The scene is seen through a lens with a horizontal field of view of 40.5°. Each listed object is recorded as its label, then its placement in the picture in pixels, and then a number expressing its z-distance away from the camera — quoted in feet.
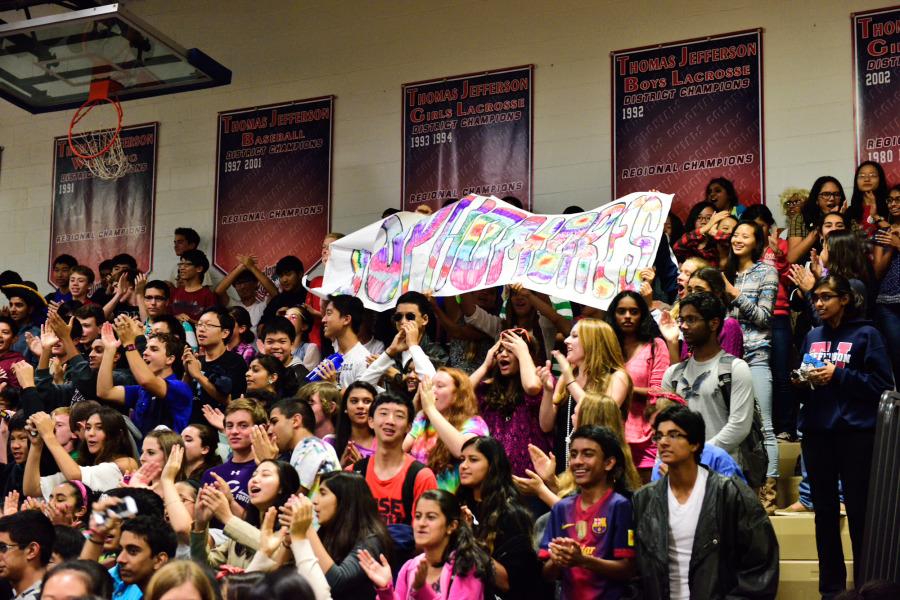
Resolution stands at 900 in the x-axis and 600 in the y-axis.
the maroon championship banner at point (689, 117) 33.68
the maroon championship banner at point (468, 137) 37.11
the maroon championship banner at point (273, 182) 40.27
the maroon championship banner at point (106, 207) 43.24
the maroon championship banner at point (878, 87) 31.65
